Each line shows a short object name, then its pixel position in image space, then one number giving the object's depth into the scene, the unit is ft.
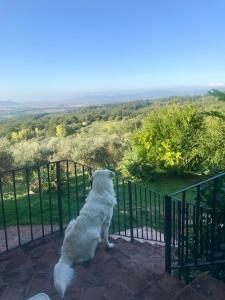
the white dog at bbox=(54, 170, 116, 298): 8.95
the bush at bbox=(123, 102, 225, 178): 37.32
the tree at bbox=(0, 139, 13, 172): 41.90
